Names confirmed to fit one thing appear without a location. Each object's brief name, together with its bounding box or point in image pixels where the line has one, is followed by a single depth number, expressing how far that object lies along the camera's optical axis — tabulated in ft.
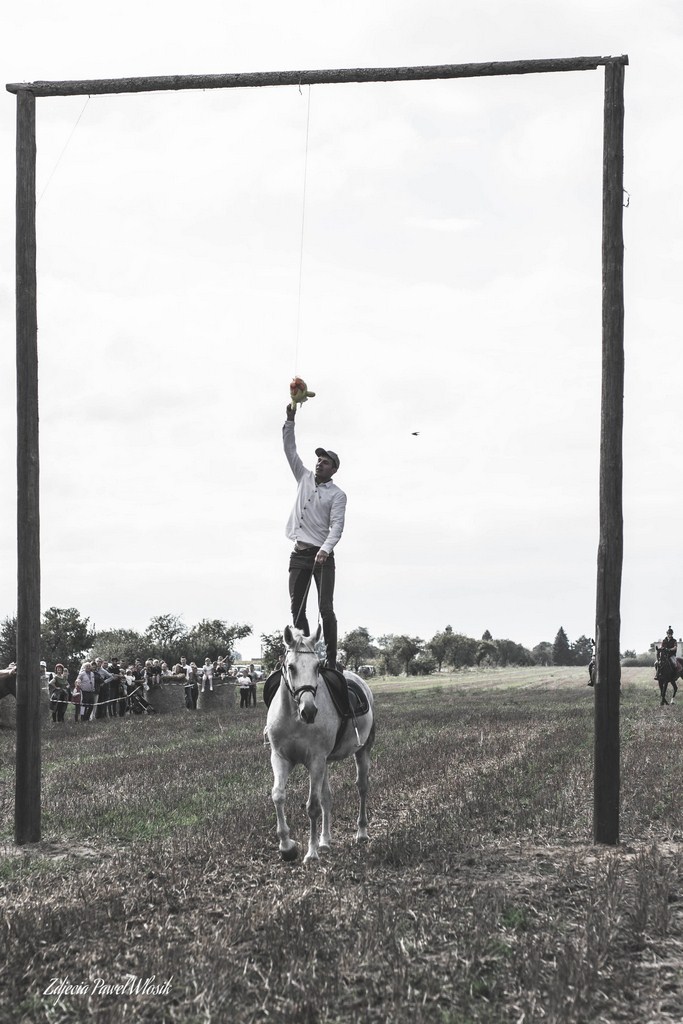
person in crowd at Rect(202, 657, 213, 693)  144.97
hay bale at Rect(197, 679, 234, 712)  142.72
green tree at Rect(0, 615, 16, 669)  288.92
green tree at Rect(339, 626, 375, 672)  475.15
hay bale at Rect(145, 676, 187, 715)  135.33
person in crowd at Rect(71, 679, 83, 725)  117.39
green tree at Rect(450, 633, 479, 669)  611.06
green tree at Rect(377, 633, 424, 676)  496.23
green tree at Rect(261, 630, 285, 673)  223.75
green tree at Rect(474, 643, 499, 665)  611.22
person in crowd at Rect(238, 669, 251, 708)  151.43
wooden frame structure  36.45
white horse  31.60
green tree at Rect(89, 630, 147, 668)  407.03
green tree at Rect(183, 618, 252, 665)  433.48
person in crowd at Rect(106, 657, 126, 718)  126.52
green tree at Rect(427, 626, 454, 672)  609.01
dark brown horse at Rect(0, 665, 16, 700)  94.99
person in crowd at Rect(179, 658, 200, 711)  152.76
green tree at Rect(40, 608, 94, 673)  348.79
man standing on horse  35.91
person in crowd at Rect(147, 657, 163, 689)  137.18
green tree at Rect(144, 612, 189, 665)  410.52
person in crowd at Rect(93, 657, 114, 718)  123.77
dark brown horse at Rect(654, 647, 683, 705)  122.11
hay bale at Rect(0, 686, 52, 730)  96.53
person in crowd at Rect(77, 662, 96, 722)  118.21
